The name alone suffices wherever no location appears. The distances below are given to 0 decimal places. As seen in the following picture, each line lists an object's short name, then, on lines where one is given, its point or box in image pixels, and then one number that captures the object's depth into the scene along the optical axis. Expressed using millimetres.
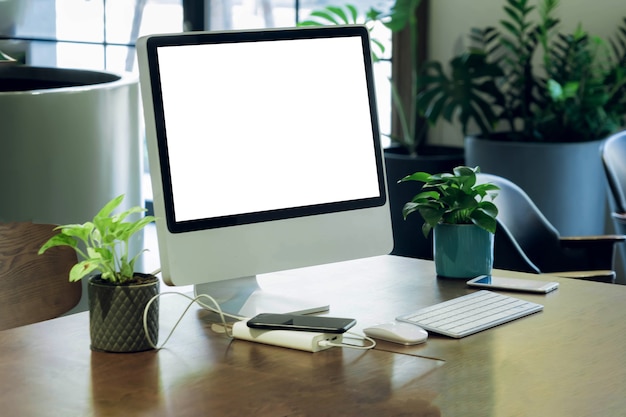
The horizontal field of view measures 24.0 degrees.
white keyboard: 2010
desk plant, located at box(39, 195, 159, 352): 1872
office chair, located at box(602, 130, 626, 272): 3489
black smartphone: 1930
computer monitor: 1987
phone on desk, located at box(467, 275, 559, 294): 2248
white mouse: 1950
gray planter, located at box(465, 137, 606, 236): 4505
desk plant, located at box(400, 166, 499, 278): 2293
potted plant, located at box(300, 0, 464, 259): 4614
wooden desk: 1716
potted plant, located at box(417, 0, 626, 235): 4541
